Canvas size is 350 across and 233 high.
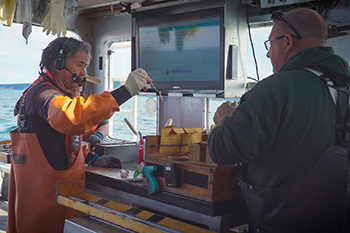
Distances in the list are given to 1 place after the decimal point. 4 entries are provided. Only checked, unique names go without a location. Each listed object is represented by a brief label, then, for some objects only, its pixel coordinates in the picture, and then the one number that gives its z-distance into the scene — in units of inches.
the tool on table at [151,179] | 71.3
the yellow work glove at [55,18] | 120.7
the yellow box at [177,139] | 76.3
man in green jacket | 48.7
